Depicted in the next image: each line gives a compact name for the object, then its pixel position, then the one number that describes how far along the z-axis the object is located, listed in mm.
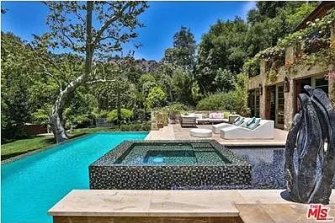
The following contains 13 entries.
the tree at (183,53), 36281
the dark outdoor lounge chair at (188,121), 15695
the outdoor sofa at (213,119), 17281
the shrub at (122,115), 24969
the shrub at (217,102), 22219
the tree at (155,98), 28464
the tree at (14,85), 15745
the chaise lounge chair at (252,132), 10562
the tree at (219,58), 27656
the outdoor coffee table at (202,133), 11164
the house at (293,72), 10664
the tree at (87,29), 16078
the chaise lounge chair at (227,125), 11900
